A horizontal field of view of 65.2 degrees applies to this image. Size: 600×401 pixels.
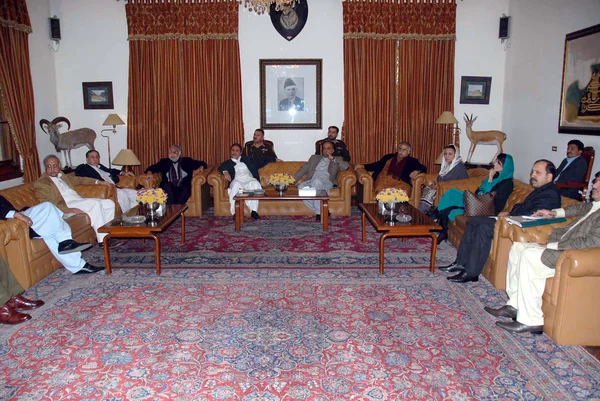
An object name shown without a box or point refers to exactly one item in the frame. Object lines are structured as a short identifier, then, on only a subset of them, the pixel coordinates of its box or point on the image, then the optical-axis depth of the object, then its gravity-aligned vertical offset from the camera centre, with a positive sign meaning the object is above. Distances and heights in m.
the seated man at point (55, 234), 5.00 -1.25
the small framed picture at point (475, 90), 9.18 +0.52
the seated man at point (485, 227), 4.58 -1.13
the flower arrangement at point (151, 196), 5.62 -0.95
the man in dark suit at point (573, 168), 6.25 -0.68
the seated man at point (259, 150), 8.60 -0.61
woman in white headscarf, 6.85 -0.81
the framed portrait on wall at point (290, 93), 9.13 +0.46
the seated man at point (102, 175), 7.11 -0.88
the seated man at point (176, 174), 7.88 -0.97
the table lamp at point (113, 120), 8.64 -0.06
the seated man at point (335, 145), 8.67 -0.52
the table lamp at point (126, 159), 7.84 -0.70
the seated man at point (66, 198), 5.83 -1.02
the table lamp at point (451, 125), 8.55 -0.16
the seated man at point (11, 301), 3.99 -1.62
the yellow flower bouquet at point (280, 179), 7.12 -0.94
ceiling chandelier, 5.52 +1.35
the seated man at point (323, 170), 7.84 -0.89
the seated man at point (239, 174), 7.73 -0.97
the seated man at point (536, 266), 3.69 -1.19
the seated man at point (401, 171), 7.73 -0.90
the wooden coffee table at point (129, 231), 5.11 -1.23
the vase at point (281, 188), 7.12 -1.07
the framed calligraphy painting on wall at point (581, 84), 6.32 +0.45
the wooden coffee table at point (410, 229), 5.09 -1.20
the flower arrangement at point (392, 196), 5.50 -0.92
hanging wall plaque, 8.88 +1.83
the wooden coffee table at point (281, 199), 6.70 -1.16
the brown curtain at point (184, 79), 8.93 +0.73
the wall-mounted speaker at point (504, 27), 8.80 +1.67
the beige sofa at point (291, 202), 7.69 -1.40
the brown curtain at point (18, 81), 7.39 +0.57
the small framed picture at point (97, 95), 9.23 +0.43
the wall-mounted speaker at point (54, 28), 8.87 +1.66
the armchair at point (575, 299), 3.37 -1.34
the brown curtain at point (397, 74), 8.91 +0.82
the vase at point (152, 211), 5.66 -1.14
